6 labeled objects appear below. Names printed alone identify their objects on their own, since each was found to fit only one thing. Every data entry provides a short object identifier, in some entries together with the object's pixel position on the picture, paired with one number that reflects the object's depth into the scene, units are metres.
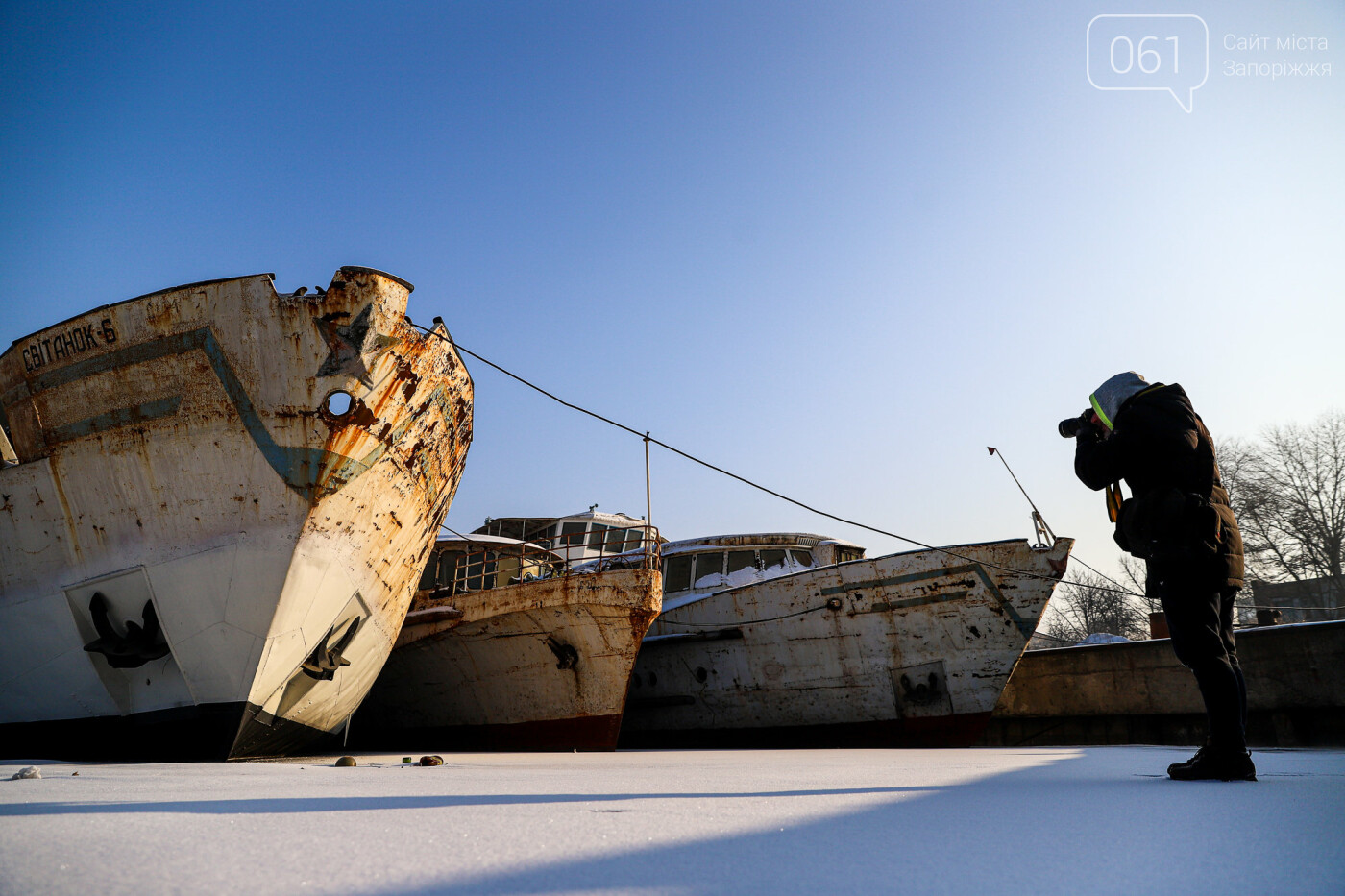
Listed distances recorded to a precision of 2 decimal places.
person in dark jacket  2.46
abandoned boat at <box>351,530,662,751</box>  8.77
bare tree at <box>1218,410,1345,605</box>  24.09
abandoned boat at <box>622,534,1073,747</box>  9.70
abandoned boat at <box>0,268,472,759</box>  5.29
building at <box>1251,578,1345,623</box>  23.84
